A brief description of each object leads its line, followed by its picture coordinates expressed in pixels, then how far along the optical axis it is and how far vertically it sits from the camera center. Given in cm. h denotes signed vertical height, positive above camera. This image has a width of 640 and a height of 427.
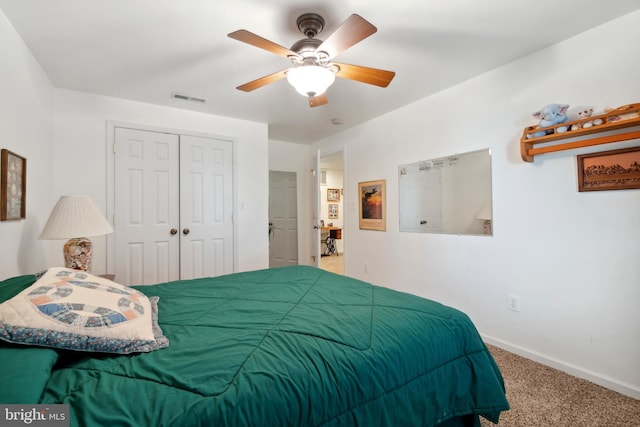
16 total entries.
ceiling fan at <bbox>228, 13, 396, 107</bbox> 160 +98
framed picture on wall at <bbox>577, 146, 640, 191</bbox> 182 +30
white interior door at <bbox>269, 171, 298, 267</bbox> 522 -1
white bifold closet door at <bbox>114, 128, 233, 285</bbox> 319 +15
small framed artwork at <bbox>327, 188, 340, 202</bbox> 833 +68
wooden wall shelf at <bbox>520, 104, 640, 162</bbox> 175 +55
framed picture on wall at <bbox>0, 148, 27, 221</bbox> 178 +23
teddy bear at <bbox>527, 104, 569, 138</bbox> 202 +71
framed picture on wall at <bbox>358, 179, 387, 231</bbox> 368 +16
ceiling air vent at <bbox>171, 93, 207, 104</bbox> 307 +131
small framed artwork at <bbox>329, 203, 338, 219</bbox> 846 +20
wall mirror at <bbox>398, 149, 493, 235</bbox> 267 +23
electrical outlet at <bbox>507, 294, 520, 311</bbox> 240 -71
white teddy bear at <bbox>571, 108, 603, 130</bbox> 188 +61
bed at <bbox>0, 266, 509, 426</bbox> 77 -47
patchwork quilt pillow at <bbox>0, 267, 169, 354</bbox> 85 -31
